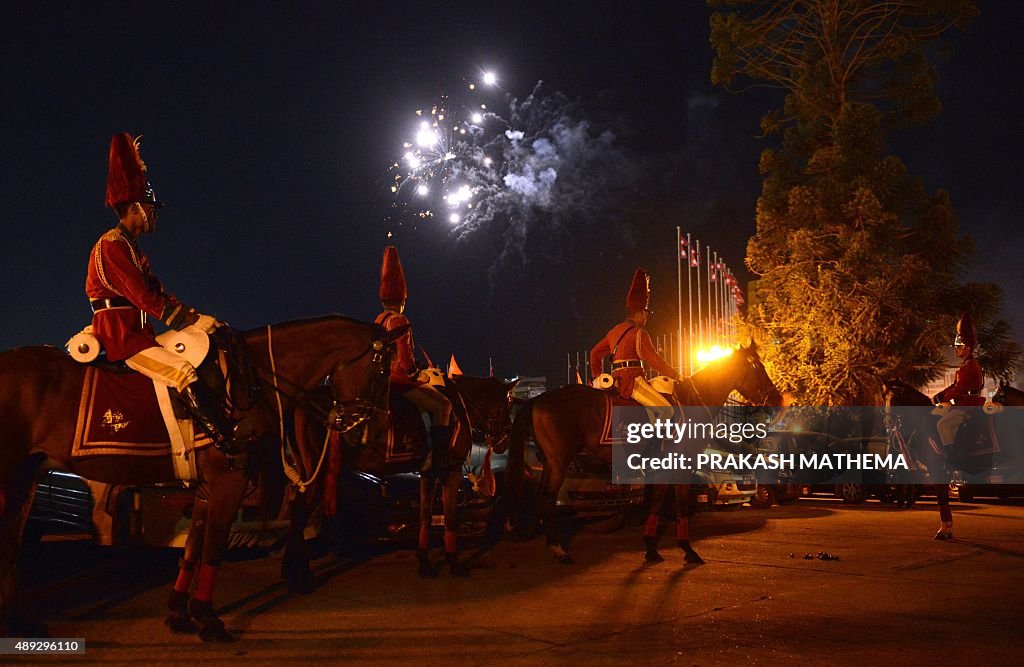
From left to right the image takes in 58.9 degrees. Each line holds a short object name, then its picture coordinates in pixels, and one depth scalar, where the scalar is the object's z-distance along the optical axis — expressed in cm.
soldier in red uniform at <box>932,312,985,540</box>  1297
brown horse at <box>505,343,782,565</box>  1142
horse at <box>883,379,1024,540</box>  1257
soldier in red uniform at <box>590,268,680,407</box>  1127
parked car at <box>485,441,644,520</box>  1324
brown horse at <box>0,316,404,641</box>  643
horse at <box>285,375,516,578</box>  890
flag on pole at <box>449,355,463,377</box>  1177
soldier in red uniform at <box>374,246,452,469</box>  980
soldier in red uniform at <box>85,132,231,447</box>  650
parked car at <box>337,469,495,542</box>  1055
